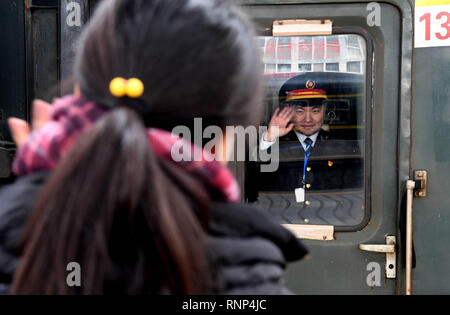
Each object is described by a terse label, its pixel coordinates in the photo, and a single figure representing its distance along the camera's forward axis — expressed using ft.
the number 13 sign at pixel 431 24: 6.81
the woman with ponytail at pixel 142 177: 2.14
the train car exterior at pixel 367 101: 6.86
